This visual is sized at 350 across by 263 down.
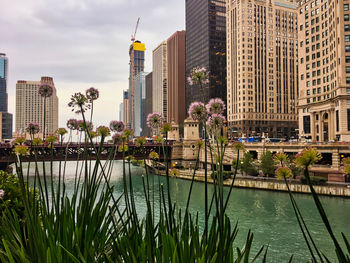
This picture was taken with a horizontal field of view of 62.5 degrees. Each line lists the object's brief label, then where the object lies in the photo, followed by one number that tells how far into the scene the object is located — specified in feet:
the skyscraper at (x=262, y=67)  408.46
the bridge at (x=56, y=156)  181.97
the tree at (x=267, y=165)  157.48
